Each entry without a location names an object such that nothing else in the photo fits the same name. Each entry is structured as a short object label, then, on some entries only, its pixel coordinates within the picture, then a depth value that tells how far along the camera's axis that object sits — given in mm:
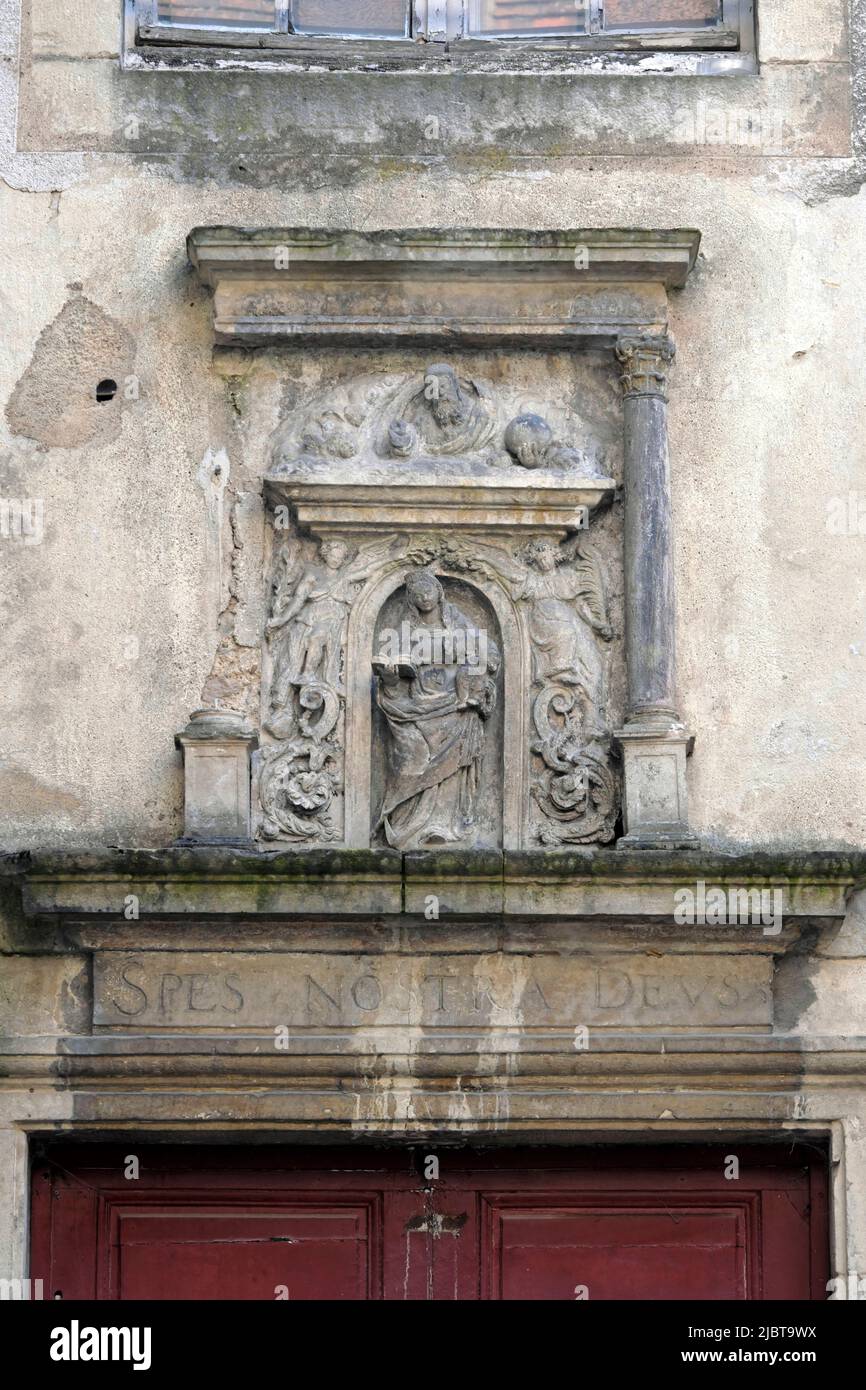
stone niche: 9414
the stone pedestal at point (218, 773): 9328
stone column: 9328
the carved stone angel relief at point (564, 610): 9531
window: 10000
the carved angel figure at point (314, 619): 9516
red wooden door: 9297
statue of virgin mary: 9375
